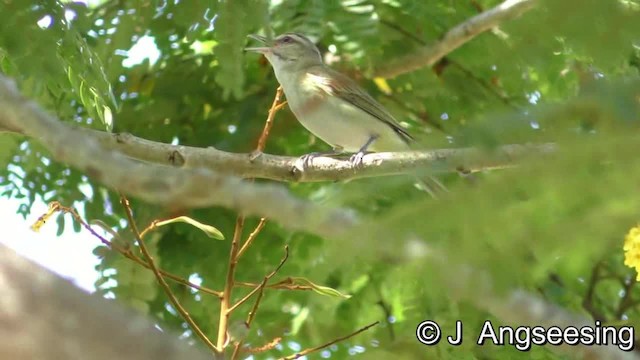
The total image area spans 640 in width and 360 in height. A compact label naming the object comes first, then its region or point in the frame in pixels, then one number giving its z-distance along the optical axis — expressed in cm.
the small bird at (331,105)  648
